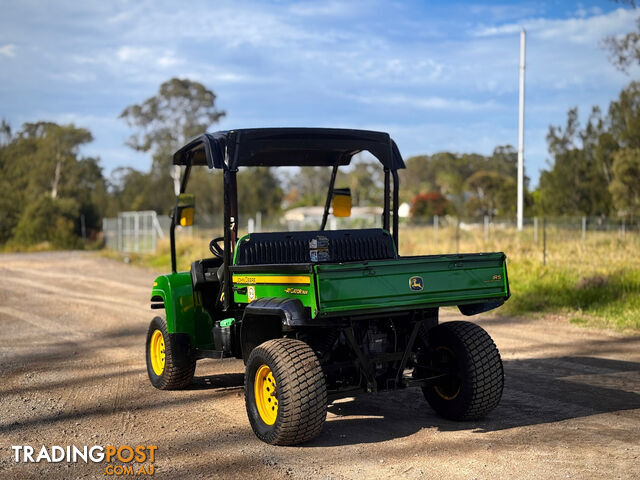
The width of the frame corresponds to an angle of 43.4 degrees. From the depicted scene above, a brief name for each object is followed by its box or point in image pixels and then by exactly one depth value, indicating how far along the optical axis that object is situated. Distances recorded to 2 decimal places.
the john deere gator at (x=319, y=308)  5.50
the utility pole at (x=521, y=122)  33.81
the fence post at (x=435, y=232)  26.95
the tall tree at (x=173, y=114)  55.88
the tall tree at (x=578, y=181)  49.31
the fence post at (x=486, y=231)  26.52
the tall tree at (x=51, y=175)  50.12
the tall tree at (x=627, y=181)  42.75
